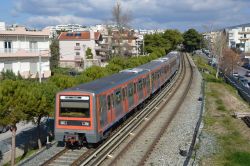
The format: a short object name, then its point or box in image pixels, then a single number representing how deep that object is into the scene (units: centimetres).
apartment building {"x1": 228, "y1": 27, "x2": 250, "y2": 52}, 14625
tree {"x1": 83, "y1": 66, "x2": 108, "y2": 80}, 2948
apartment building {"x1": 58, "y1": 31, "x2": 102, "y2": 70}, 7938
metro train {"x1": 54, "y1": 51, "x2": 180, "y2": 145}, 1633
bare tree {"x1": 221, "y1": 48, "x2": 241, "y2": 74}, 6906
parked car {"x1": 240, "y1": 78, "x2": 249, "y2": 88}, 5715
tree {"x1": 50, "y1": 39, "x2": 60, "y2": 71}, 7012
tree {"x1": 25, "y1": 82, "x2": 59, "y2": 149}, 1841
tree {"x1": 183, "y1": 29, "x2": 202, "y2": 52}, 12911
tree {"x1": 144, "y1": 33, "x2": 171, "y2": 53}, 10581
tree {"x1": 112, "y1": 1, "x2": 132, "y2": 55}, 6744
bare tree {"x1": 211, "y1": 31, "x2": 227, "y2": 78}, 6374
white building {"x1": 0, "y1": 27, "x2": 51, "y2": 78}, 4475
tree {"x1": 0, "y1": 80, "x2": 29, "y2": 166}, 1702
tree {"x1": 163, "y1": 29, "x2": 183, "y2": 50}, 11444
